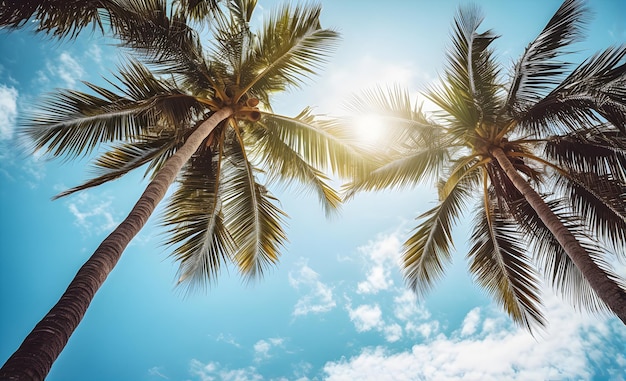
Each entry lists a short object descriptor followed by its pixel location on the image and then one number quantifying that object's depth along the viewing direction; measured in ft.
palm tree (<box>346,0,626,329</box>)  22.79
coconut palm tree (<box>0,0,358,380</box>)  23.44
